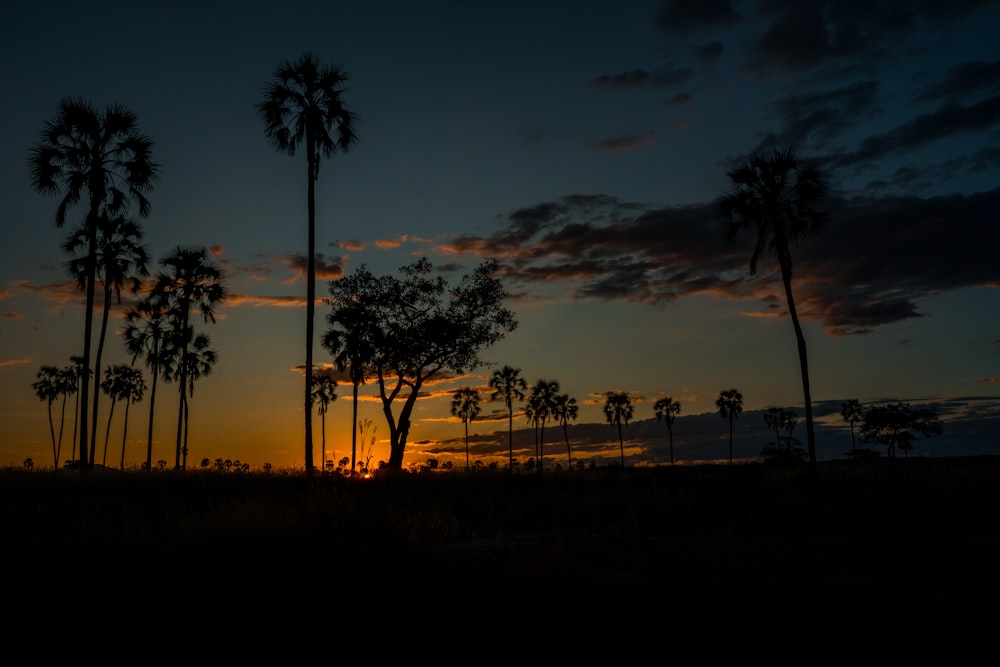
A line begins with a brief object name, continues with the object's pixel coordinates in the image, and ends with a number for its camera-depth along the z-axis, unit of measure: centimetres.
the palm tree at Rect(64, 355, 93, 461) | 7648
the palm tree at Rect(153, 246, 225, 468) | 4522
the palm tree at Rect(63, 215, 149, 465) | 3634
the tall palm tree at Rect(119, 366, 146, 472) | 7444
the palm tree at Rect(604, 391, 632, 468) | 10838
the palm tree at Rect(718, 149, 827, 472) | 3216
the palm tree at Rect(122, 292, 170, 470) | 4744
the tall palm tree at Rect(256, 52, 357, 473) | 2994
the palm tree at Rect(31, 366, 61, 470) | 8338
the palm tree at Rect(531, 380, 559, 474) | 9875
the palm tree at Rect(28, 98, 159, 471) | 2938
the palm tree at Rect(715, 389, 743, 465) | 10412
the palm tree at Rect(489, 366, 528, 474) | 8952
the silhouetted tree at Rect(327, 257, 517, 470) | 4003
